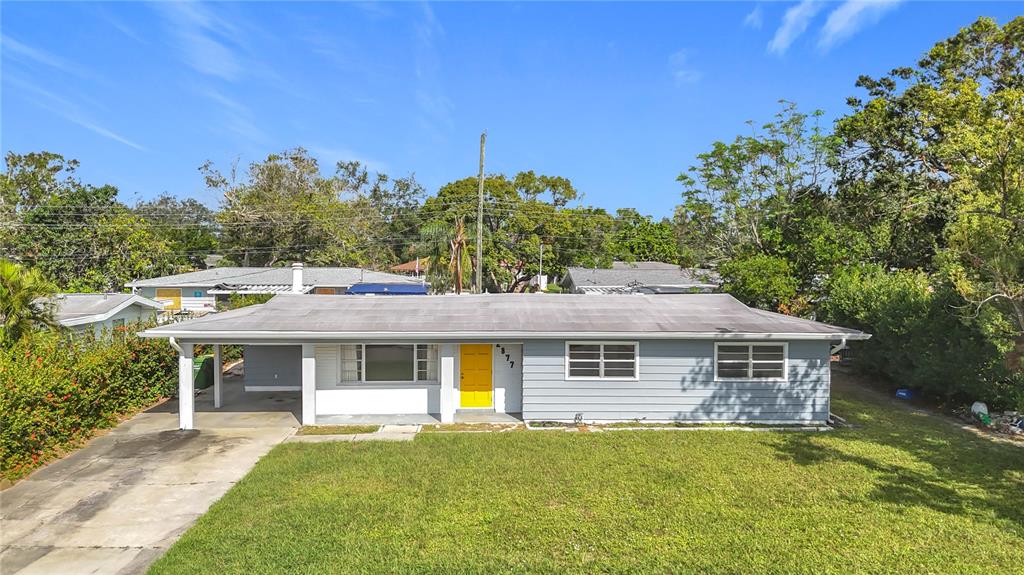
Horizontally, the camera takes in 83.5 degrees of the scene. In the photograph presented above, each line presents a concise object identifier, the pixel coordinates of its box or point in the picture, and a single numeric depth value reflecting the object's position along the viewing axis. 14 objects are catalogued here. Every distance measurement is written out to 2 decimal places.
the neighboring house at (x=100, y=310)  18.19
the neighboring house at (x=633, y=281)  33.01
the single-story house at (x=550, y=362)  12.80
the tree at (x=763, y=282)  20.80
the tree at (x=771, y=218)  21.22
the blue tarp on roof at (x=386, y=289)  29.84
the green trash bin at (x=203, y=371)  16.84
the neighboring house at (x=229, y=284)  37.25
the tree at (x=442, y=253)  29.22
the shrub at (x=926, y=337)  12.91
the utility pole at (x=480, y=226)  25.75
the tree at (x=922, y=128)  20.09
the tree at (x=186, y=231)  57.39
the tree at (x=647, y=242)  55.81
